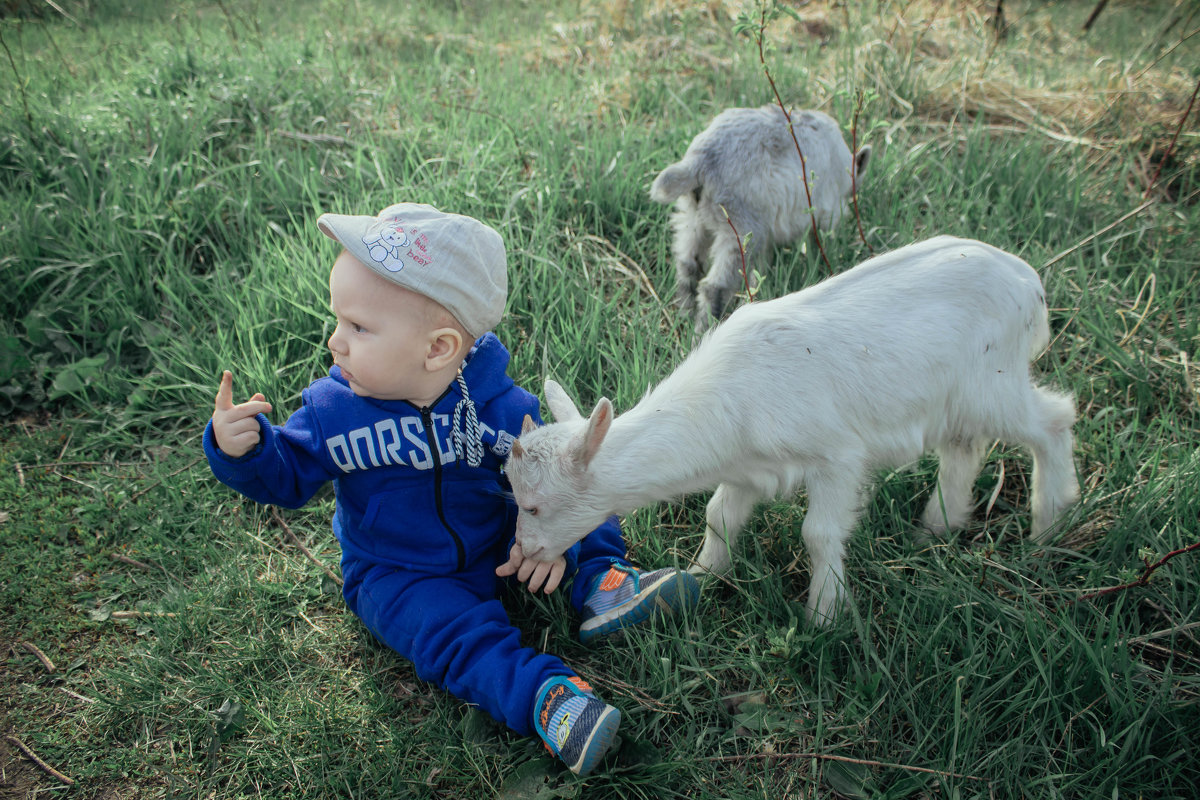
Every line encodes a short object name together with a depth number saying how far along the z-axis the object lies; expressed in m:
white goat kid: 2.41
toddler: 2.22
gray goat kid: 3.69
